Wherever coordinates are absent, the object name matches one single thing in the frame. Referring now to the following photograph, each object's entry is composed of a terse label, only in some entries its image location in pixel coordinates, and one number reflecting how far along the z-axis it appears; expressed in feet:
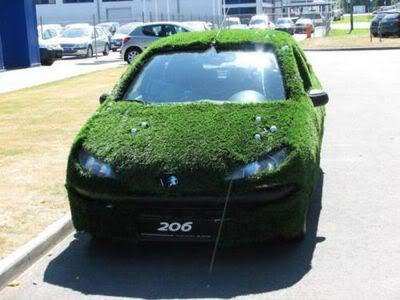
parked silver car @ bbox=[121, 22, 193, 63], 90.12
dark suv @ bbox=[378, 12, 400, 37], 128.47
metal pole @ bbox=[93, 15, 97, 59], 114.01
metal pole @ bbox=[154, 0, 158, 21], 252.01
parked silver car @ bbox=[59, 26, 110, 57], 111.75
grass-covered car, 15.56
